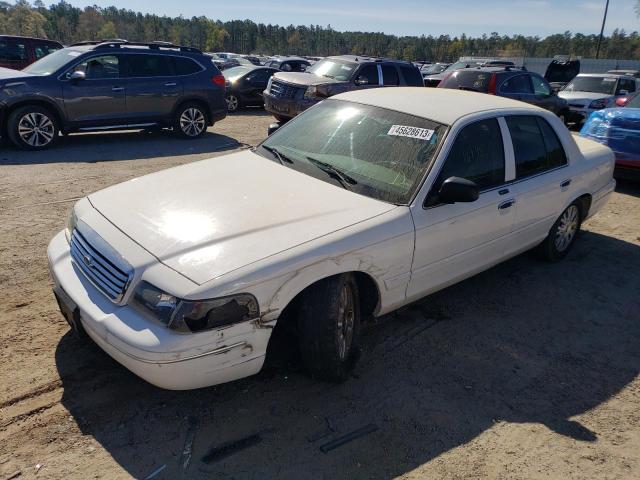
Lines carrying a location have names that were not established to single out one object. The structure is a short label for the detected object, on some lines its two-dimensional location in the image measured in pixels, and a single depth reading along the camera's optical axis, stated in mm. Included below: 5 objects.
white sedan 2650
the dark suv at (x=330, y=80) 10906
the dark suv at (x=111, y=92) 8891
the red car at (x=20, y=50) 13633
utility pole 38181
